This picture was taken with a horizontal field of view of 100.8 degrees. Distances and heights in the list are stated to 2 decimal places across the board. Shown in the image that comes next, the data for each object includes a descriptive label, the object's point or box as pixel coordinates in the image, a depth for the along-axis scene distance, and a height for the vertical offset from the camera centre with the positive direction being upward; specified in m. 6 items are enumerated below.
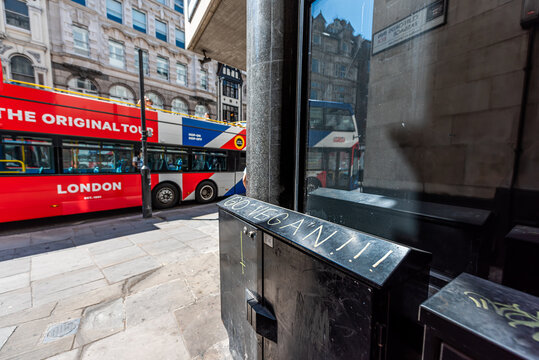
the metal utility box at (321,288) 0.90 -0.64
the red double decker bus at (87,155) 5.77 +0.07
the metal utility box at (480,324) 0.58 -0.46
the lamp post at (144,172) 6.89 -0.47
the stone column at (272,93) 1.80 +0.55
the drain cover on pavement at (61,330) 2.39 -1.94
